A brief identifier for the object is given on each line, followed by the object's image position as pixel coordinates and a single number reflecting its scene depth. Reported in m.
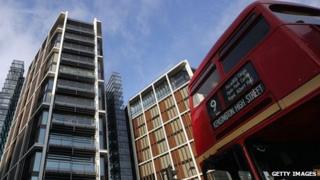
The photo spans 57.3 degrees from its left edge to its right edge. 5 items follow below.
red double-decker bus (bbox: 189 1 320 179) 4.65
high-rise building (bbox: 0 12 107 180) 32.88
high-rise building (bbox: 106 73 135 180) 52.88
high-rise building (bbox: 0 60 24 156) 82.81
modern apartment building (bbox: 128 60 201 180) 40.22
